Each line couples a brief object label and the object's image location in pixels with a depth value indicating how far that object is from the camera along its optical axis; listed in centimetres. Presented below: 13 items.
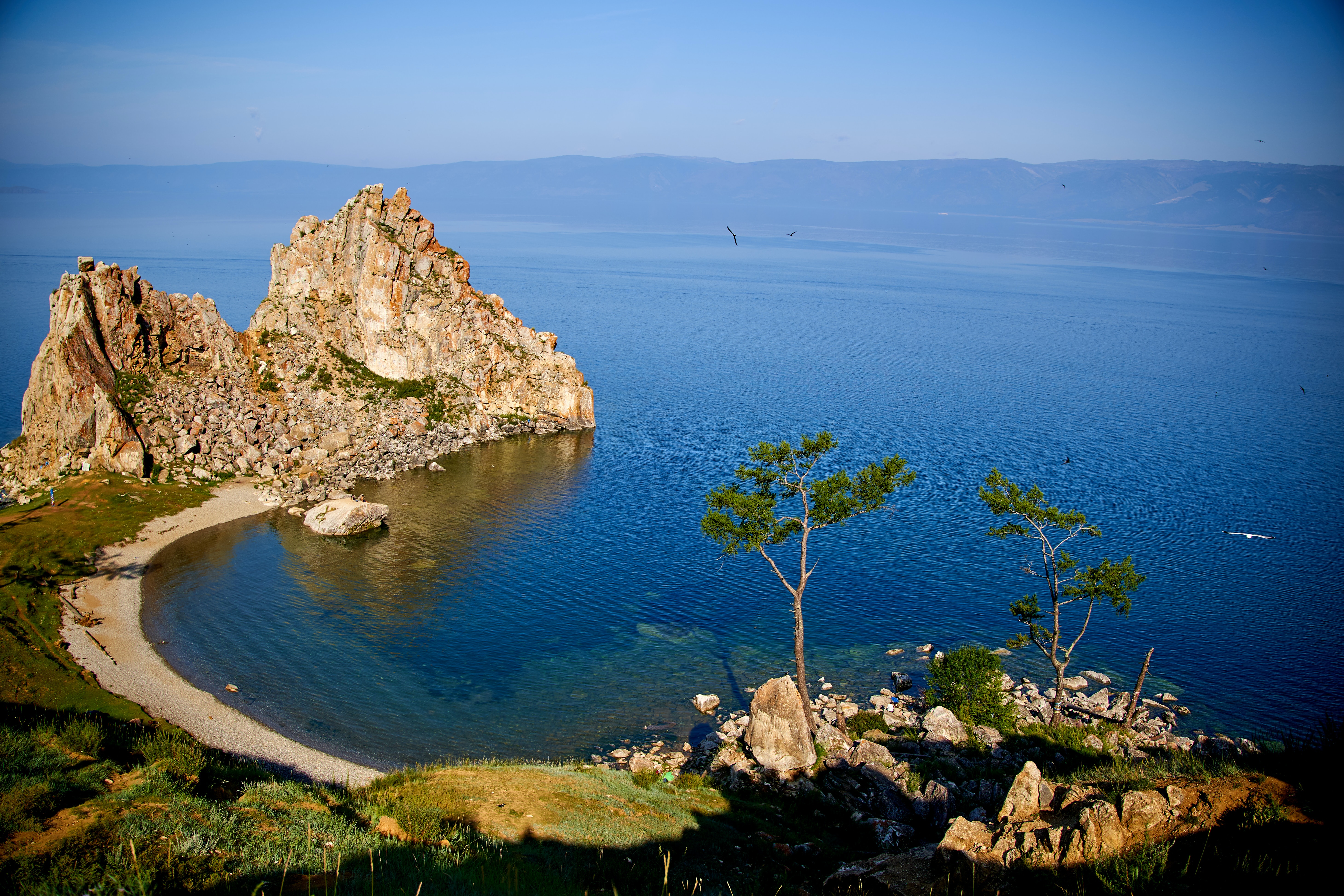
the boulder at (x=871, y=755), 3175
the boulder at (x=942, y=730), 3525
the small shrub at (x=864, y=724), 3759
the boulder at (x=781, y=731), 3228
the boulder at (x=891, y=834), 2580
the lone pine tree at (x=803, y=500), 3656
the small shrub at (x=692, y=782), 3000
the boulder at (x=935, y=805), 2742
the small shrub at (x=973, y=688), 3750
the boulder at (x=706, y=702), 4144
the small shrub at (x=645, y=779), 2941
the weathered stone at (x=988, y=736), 3550
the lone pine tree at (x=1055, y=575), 3594
